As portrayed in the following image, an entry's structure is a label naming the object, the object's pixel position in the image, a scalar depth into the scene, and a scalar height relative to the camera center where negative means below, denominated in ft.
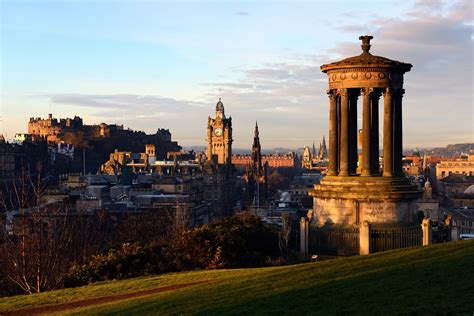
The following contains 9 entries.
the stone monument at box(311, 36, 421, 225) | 92.27 +0.90
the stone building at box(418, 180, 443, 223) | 328.90 -22.85
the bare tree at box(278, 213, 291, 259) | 92.63 -10.27
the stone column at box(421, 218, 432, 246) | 89.66 -9.09
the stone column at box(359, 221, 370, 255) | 88.22 -9.59
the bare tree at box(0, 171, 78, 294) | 88.99 -12.97
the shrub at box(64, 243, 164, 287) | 88.99 -13.10
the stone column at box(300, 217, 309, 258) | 93.56 -9.73
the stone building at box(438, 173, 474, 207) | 452.35 -23.88
